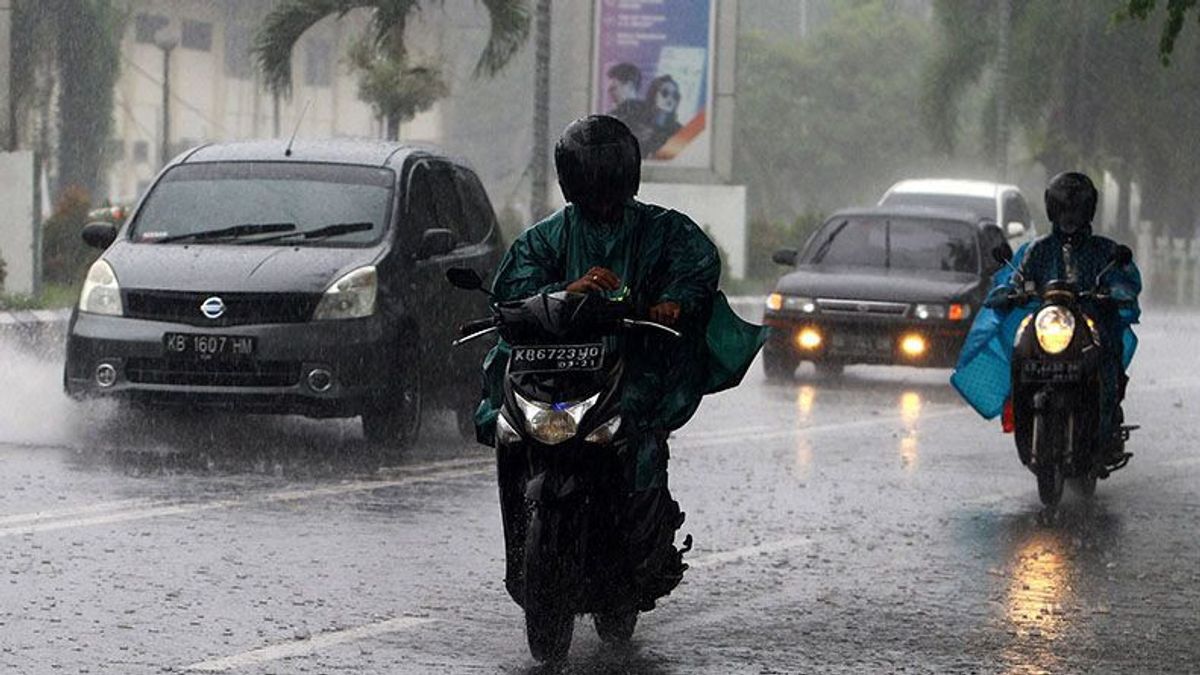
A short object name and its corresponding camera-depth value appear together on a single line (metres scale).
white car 35.50
